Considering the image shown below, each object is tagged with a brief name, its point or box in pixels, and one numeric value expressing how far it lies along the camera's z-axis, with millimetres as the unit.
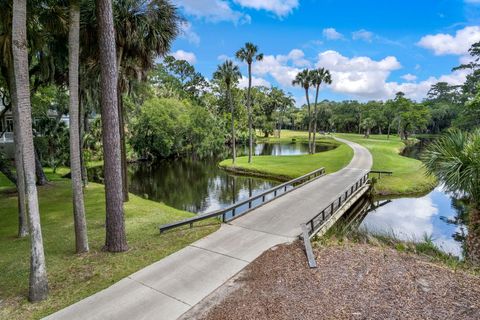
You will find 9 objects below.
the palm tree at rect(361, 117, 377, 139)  67750
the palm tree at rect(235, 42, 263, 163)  26953
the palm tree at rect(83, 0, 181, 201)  10156
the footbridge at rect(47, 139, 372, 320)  5066
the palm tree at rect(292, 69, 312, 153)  33625
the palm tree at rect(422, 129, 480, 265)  6520
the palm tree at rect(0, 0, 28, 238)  7660
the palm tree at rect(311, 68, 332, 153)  33531
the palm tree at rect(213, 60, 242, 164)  27469
